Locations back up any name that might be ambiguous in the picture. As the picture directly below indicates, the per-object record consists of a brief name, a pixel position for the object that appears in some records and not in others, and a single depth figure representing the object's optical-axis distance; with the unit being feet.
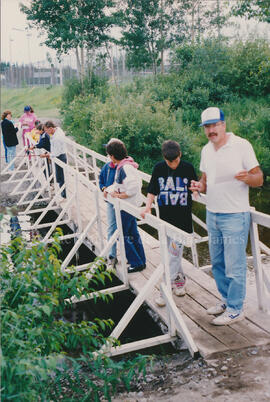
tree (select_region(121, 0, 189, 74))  81.71
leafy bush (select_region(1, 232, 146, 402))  9.06
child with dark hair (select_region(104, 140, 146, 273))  17.28
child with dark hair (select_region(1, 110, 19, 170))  42.60
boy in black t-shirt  14.38
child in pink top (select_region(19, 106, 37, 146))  43.50
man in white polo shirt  12.51
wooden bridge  13.19
